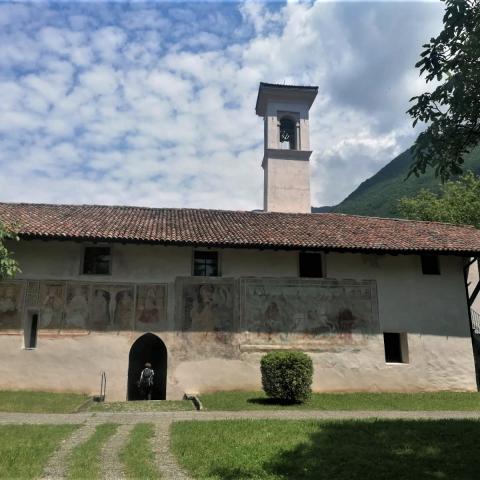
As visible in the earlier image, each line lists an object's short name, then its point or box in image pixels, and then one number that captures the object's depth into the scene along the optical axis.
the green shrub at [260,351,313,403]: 13.29
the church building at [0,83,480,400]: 15.73
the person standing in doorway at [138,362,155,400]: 15.84
